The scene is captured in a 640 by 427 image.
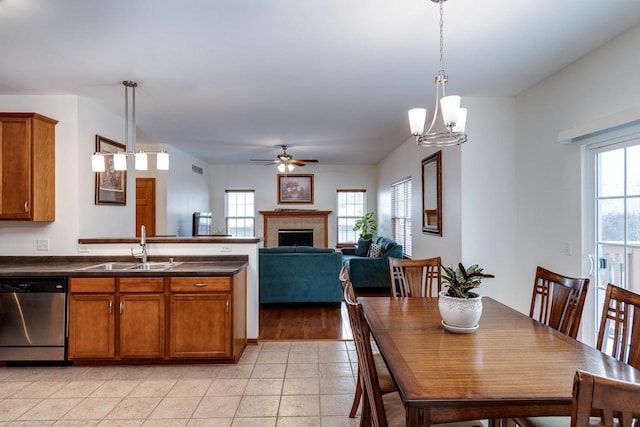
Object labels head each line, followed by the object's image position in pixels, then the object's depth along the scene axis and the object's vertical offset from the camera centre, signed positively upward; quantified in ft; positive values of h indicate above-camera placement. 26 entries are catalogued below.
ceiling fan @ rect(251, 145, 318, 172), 20.86 +3.24
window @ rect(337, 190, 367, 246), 30.30 +0.45
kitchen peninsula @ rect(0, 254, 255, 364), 10.51 -2.82
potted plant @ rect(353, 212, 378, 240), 28.62 -0.69
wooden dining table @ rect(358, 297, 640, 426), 3.94 -1.96
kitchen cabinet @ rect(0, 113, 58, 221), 11.00 +1.61
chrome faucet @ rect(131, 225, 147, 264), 11.97 -1.11
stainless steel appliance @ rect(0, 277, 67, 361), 10.41 -2.92
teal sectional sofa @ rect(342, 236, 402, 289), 20.90 -3.12
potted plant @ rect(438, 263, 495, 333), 5.99 -1.47
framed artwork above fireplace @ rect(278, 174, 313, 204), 29.99 +2.29
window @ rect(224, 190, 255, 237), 29.86 +0.47
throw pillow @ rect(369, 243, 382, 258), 21.71 -2.10
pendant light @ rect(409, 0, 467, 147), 6.46 +1.87
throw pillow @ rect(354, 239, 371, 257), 24.45 -2.13
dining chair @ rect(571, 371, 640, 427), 2.47 -1.26
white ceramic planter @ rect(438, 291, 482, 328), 5.98 -1.59
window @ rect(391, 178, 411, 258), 20.69 +0.15
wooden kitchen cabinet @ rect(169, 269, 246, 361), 10.57 -2.96
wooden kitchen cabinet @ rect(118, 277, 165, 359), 10.52 -2.89
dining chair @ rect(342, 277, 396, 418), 5.45 -2.96
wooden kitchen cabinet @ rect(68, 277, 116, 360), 10.51 -3.00
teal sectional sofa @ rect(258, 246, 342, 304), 17.08 -2.87
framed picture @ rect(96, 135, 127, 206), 13.24 +1.40
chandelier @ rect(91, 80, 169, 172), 10.57 +1.70
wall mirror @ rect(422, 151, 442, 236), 14.63 +0.96
